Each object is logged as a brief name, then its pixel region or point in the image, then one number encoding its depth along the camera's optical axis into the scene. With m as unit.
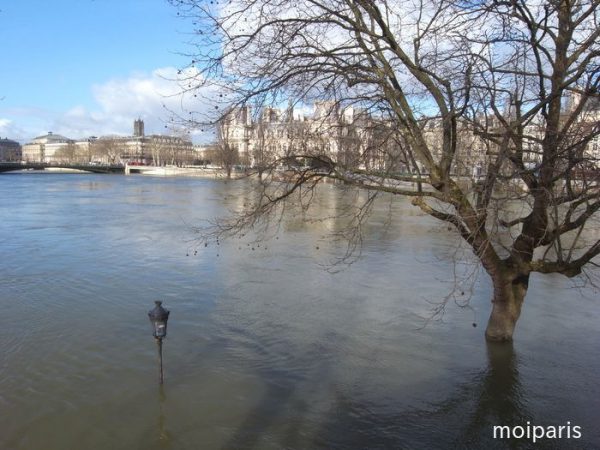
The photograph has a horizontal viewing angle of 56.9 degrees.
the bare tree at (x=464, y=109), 6.59
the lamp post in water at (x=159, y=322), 6.84
